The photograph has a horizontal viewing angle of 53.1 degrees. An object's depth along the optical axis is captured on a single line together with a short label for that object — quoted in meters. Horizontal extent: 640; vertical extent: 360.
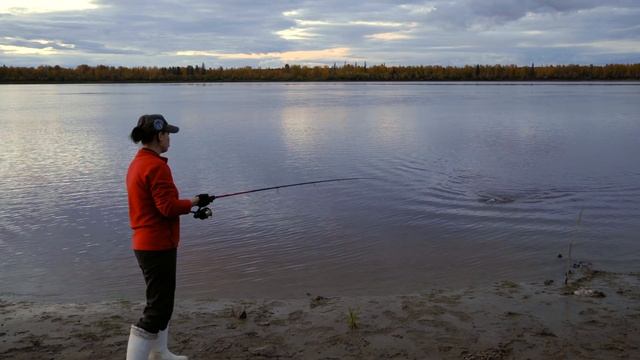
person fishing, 4.04
